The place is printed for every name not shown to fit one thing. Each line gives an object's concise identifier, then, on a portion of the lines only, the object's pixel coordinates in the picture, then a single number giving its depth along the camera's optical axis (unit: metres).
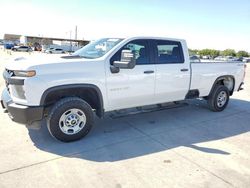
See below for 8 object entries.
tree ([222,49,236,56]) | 91.25
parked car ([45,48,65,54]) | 53.76
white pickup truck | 4.05
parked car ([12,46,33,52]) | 61.09
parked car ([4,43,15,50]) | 71.69
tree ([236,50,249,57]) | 91.65
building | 91.68
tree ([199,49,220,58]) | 89.53
